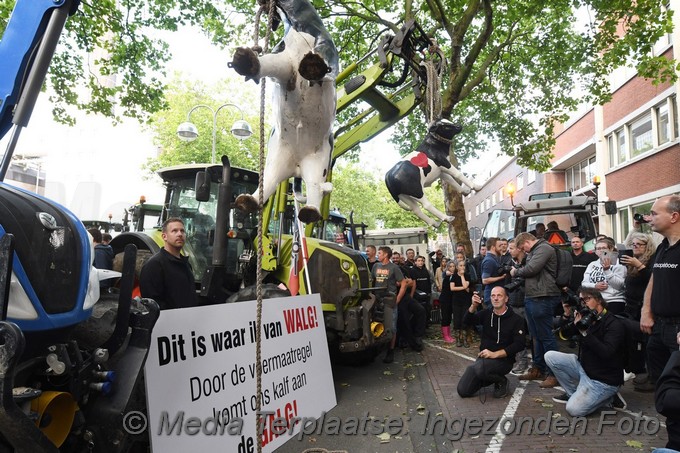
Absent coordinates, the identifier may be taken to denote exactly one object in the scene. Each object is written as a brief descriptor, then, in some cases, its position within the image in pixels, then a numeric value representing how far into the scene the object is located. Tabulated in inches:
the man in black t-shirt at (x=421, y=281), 376.1
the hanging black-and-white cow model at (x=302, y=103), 93.4
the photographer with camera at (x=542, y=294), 241.1
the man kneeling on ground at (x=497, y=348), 221.6
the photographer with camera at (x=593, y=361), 188.4
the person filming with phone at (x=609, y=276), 239.8
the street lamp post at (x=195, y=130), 433.4
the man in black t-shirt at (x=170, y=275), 148.8
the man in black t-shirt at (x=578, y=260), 296.8
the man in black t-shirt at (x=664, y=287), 153.1
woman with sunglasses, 211.2
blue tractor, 61.6
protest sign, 85.0
